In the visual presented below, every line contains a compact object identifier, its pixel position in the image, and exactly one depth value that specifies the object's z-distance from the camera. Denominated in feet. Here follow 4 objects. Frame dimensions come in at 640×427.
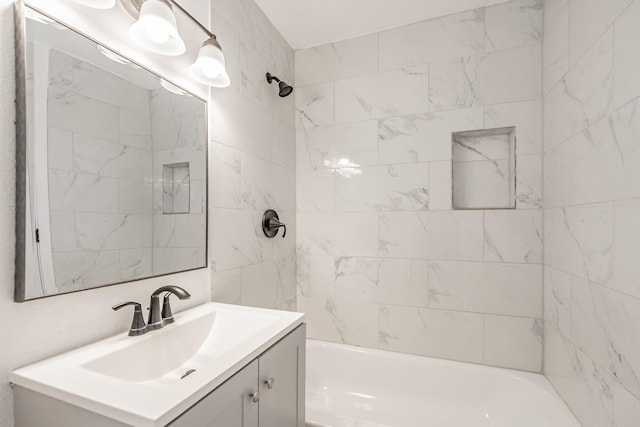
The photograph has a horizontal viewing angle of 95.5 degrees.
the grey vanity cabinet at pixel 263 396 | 2.37
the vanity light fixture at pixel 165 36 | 3.20
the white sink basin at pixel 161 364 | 2.04
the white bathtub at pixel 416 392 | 5.11
